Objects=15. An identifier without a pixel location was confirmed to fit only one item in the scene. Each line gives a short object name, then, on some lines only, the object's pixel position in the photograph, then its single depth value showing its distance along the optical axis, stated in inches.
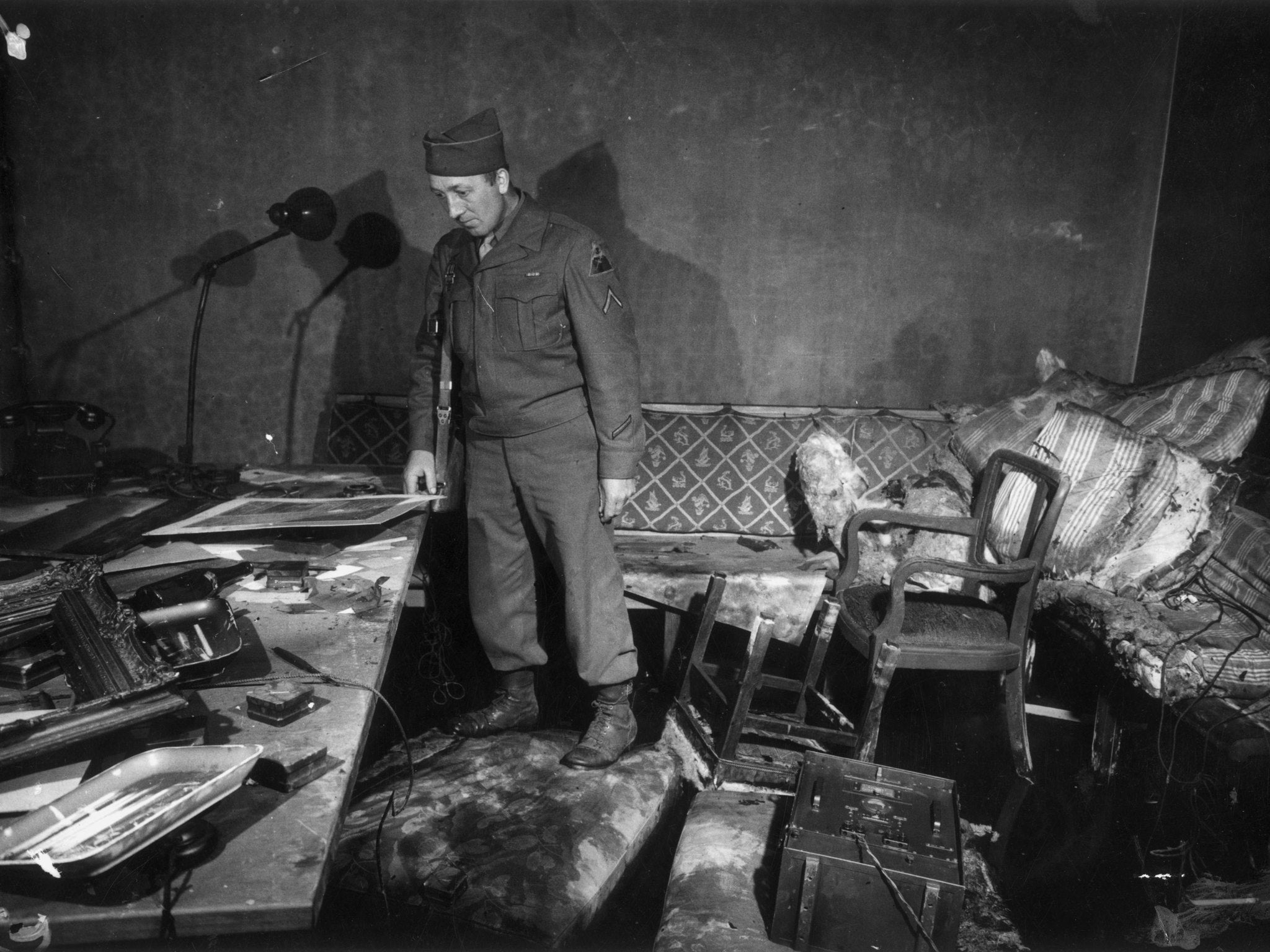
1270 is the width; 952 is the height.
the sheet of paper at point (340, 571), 87.7
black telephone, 120.3
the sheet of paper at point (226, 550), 91.1
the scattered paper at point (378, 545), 97.7
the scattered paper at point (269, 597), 81.4
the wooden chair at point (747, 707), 118.1
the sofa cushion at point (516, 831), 85.4
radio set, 78.2
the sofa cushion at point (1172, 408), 136.0
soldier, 110.3
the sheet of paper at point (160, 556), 87.5
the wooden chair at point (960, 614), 117.5
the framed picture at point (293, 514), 96.8
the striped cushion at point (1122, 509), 133.3
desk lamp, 130.3
